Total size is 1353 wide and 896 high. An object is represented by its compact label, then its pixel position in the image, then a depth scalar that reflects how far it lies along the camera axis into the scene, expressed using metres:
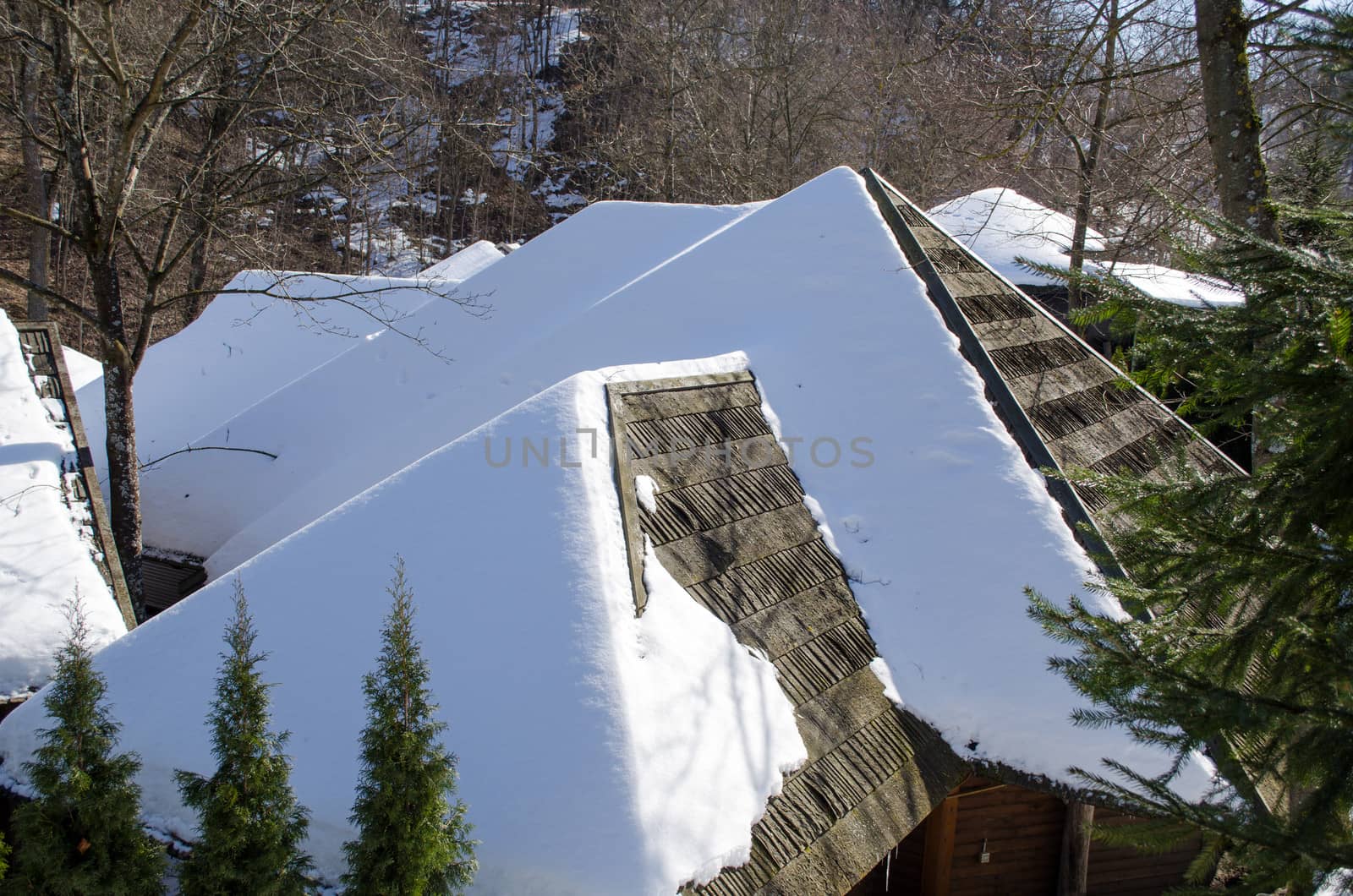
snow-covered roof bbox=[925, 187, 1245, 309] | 14.38
